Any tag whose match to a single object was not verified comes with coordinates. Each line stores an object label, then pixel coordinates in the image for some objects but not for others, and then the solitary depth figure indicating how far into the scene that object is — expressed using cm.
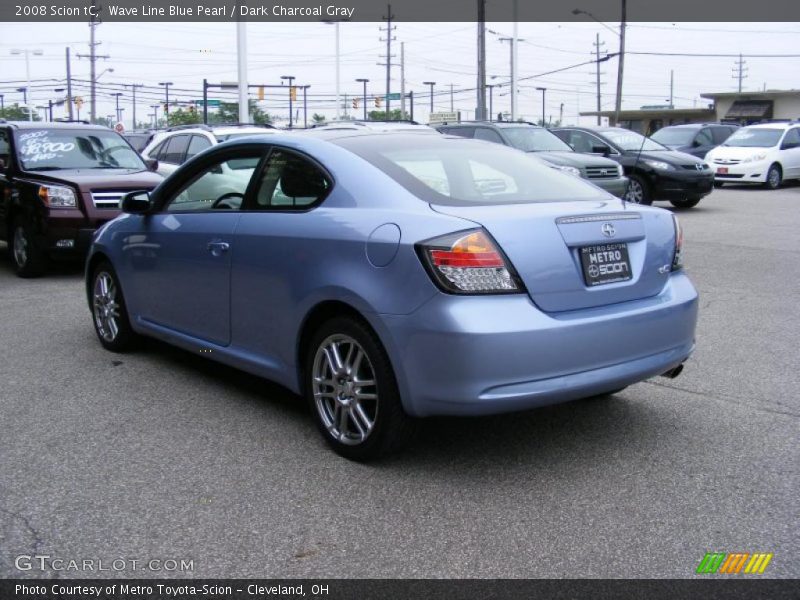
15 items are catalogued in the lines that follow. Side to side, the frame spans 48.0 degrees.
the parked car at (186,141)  1405
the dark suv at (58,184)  998
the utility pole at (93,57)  6892
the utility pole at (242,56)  2428
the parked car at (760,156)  2342
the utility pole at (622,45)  4150
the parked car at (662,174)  1697
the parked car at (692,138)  2522
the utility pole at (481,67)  3625
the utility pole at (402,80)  6075
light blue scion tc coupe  379
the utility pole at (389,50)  7354
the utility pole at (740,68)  11323
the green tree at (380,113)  9634
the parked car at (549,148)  1522
